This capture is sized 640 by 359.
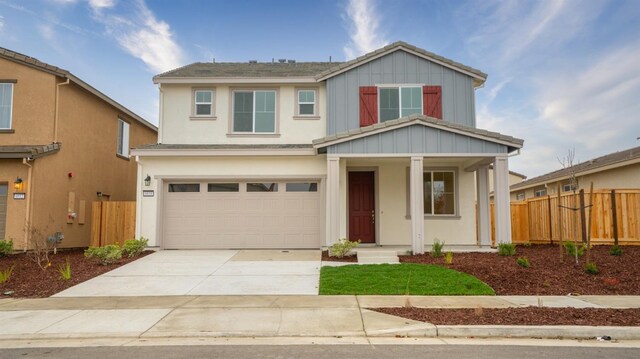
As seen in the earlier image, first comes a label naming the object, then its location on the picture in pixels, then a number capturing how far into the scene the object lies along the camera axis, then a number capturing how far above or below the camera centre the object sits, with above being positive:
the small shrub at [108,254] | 11.81 -1.23
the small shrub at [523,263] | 10.31 -1.26
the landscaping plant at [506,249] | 12.06 -1.11
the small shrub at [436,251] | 12.02 -1.16
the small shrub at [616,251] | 11.77 -1.13
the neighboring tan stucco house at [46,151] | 13.54 +1.87
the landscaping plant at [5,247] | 12.71 -1.14
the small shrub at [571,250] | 11.20 -1.06
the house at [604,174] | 16.71 +1.47
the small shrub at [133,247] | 12.93 -1.16
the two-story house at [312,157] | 13.73 +1.56
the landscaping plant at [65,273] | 10.02 -1.51
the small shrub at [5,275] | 9.72 -1.51
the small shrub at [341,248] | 12.28 -1.10
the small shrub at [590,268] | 9.66 -1.31
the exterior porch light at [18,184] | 13.48 +0.71
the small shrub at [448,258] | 11.06 -1.26
